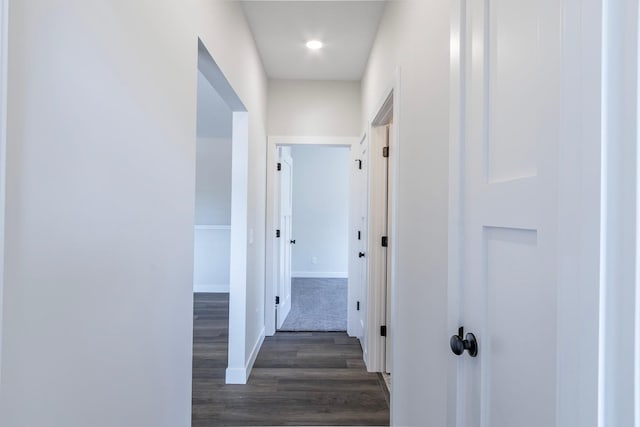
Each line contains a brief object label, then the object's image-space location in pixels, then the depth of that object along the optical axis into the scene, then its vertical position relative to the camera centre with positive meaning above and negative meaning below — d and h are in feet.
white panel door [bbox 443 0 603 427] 1.31 -0.01
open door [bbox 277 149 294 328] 12.17 -0.99
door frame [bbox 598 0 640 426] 1.18 -0.01
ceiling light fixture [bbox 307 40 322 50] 8.94 +4.53
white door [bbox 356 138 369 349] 9.78 -0.58
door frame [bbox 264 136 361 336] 11.25 +0.71
